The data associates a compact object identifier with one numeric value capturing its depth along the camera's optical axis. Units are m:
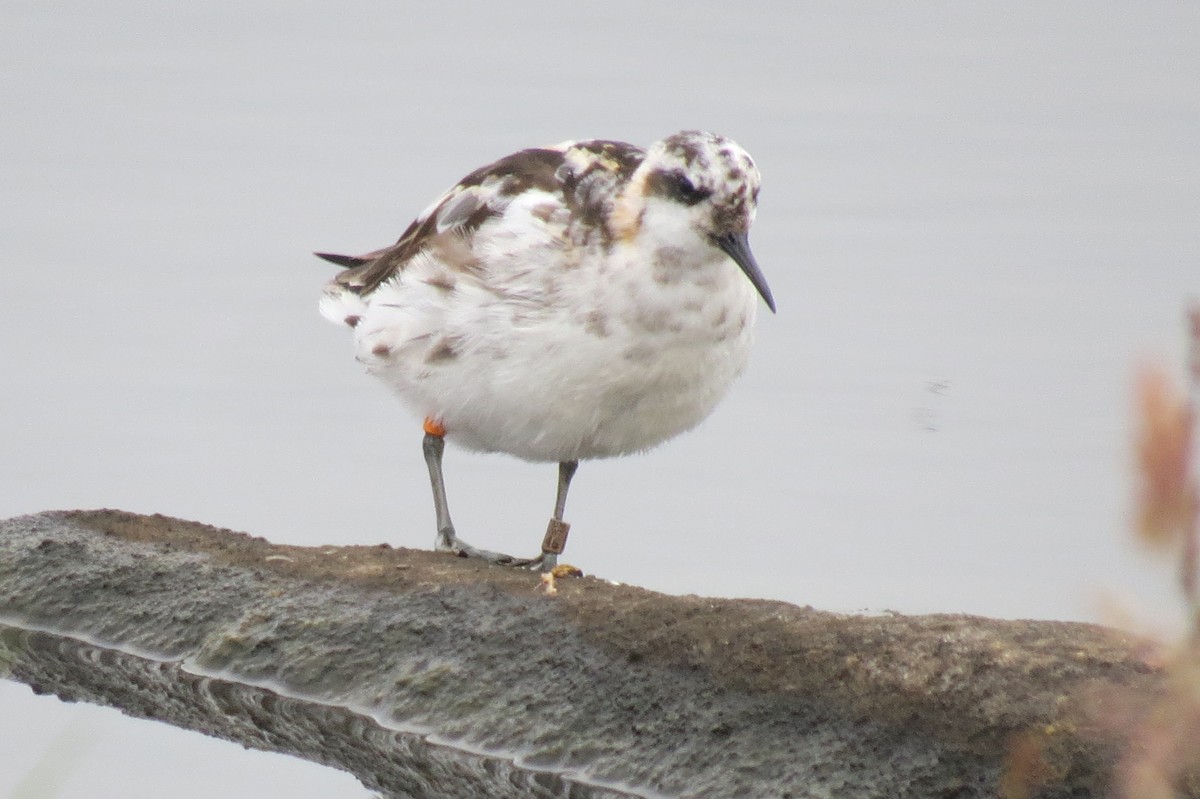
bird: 11.37
